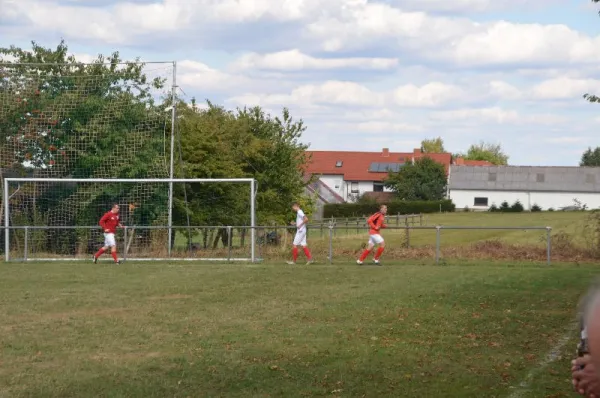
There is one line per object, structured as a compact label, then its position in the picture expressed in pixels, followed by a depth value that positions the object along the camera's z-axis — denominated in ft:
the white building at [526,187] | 369.71
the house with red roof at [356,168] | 418.31
